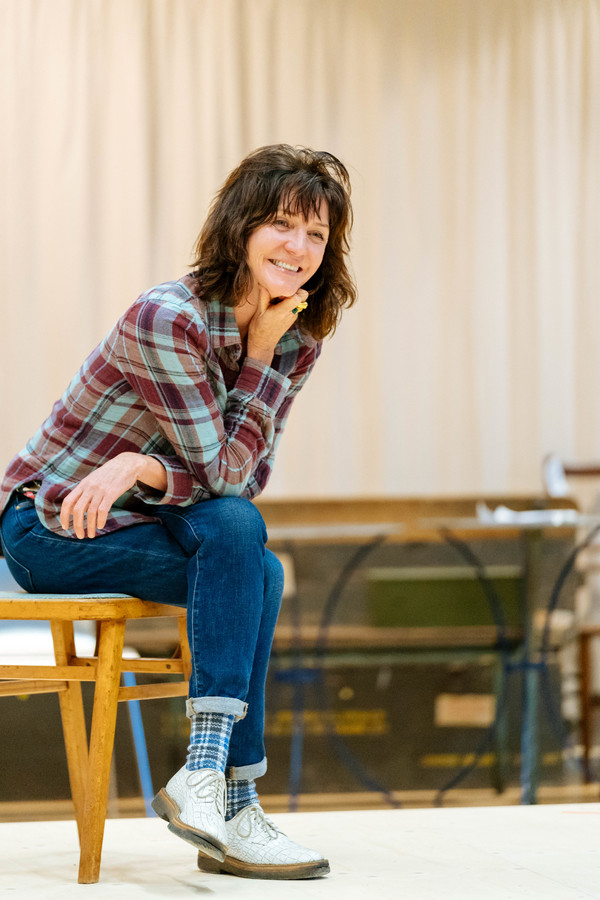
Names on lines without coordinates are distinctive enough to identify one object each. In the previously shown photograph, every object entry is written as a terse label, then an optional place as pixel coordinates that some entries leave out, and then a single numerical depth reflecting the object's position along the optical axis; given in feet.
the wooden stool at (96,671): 17.71
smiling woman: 17.53
